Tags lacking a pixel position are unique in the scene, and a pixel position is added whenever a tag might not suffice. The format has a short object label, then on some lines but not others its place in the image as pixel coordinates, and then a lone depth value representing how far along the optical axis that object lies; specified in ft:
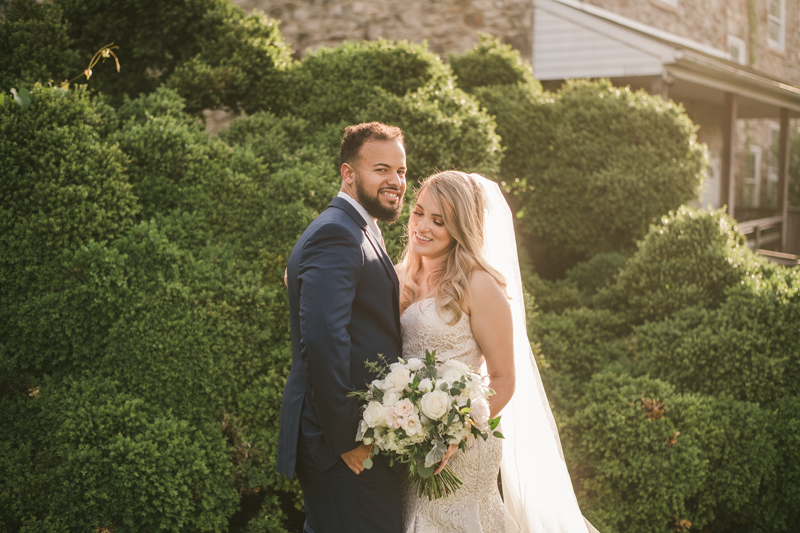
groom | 7.67
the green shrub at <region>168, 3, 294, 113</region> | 21.20
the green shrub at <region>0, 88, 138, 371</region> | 13.38
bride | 9.00
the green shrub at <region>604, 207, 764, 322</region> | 18.58
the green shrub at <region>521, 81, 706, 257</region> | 26.05
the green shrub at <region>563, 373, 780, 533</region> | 13.98
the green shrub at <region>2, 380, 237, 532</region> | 11.55
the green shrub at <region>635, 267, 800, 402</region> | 15.93
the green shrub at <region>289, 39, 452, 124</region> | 21.12
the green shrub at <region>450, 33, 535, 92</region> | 29.68
